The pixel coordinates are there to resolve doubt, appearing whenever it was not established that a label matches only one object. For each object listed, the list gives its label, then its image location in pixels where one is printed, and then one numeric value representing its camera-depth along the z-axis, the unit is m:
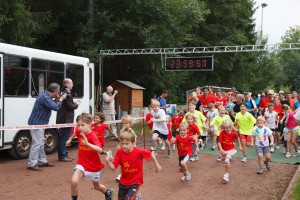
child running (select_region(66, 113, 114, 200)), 6.32
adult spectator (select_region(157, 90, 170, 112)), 15.46
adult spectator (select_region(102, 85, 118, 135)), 15.40
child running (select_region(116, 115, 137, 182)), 8.65
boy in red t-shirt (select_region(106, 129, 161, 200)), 5.62
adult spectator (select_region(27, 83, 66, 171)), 9.31
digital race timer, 19.09
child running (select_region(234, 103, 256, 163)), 11.62
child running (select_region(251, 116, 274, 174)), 9.84
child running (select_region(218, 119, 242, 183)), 9.18
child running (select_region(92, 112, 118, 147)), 8.71
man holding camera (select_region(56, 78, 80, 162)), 10.57
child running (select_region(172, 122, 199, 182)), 8.88
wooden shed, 22.77
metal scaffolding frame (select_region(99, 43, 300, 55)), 16.64
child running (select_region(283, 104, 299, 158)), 12.53
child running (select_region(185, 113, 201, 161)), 10.54
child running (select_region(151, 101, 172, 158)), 11.53
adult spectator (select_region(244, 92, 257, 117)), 15.21
